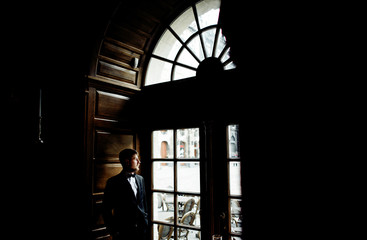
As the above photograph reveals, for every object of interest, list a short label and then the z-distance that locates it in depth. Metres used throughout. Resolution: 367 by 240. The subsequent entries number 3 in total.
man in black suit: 2.64
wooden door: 2.91
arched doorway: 2.92
